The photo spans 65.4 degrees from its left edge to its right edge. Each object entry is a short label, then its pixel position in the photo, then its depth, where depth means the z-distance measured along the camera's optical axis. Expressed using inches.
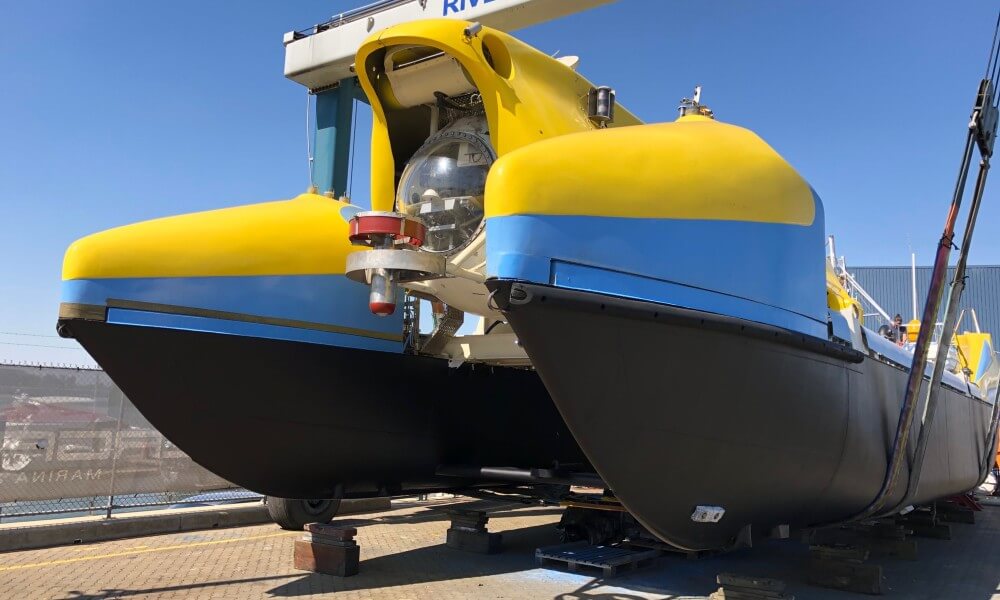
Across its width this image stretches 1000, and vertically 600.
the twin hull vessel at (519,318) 164.7
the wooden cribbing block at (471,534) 307.1
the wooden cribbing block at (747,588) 200.1
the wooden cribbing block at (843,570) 252.2
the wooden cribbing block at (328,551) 256.5
